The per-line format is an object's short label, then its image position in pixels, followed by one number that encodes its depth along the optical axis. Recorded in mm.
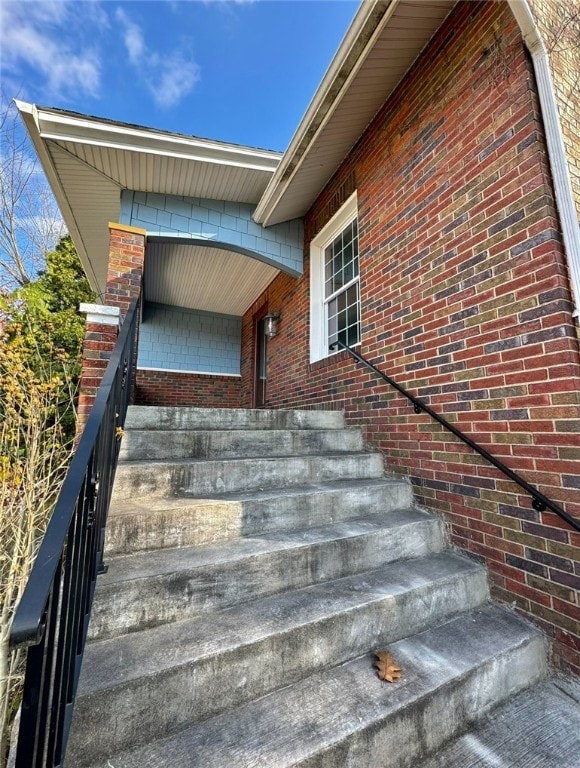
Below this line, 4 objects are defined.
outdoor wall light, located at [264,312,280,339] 5863
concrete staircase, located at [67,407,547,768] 1245
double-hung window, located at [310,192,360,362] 4047
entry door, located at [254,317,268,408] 6922
